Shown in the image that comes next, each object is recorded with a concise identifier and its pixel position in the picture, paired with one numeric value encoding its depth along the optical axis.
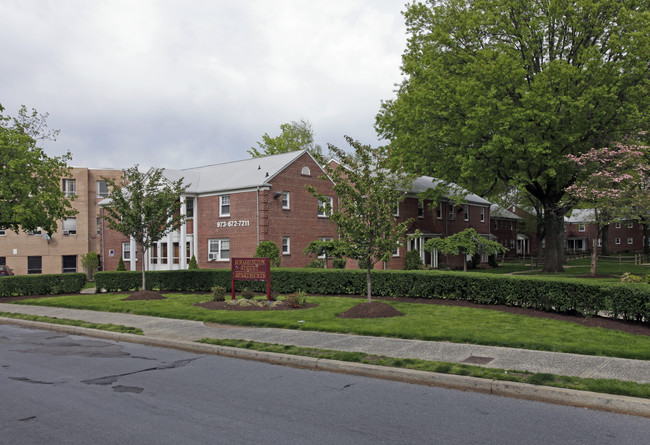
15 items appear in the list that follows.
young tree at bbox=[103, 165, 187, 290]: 21.36
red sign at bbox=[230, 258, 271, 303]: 18.47
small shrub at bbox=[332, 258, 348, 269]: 29.48
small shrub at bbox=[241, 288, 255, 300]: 18.22
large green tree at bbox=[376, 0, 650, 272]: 25.00
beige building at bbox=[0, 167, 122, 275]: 49.41
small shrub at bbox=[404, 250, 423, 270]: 35.25
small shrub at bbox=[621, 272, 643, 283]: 16.28
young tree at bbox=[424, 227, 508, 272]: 30.70
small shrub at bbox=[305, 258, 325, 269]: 29.97
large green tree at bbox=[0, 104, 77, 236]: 24.84
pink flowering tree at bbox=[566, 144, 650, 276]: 23.64
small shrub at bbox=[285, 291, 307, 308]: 16.87
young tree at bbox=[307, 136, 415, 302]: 15.05
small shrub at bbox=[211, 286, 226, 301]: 18.78
